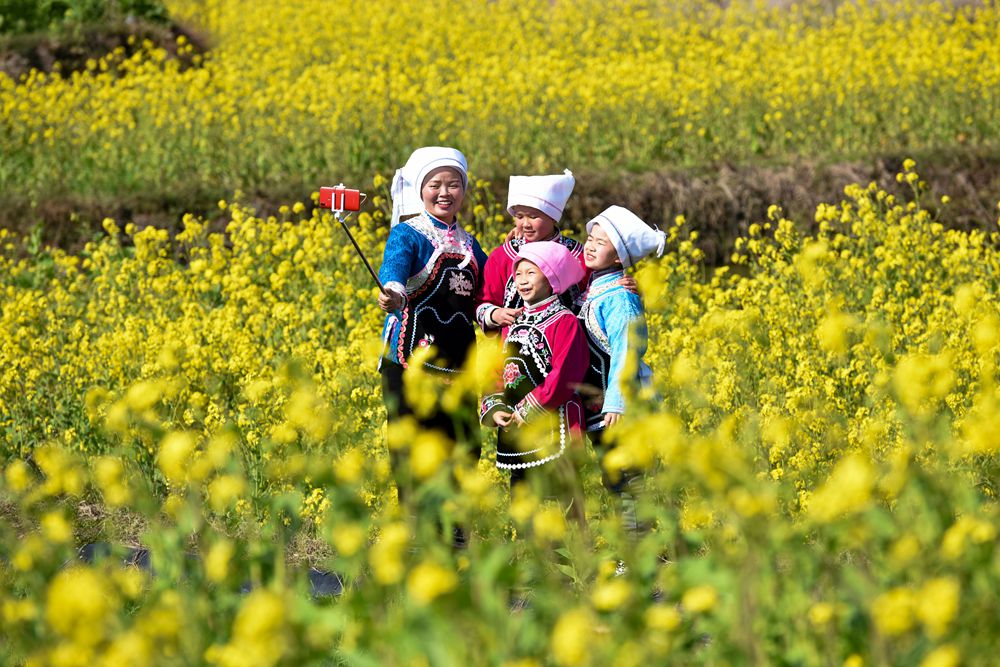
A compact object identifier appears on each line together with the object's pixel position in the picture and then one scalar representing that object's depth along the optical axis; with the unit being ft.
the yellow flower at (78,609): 45.50
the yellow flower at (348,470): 55.97
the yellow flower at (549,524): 55.63
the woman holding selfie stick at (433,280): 62.59
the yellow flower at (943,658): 43.79
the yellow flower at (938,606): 43.63
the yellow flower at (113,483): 56.14
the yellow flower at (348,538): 55.00
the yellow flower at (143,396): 56.79
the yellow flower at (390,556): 48.85
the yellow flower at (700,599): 50.67
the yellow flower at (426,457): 53.34
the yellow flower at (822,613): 52.41
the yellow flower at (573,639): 43.79
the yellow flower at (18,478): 56.28
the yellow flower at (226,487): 56.28
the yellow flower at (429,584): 44.35
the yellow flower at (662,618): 50.93
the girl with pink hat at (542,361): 61.41
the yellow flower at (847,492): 48.31
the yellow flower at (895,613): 44.97
